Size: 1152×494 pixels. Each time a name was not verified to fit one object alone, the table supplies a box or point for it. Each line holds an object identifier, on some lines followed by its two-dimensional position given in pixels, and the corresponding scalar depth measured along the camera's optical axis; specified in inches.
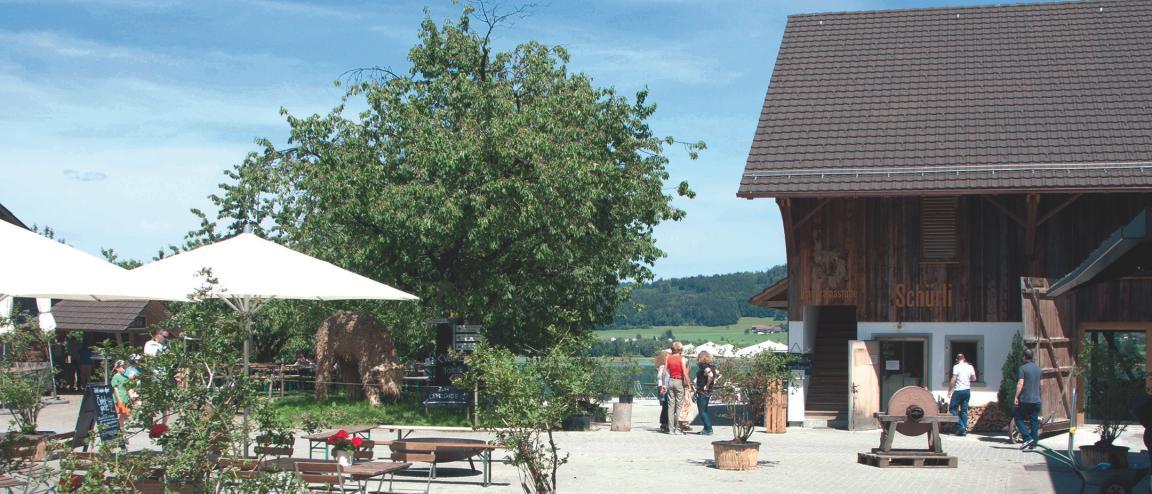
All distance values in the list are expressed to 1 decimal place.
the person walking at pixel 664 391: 923.1
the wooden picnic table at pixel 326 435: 586.2
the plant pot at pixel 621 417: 924.2
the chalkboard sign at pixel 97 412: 600.1
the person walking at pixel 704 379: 892.6
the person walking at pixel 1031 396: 773.9
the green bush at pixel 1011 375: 869.8
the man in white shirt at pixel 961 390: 872.9
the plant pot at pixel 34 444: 457.1
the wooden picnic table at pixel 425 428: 860.5
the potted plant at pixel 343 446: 476.7
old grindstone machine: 663.1
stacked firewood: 924.0
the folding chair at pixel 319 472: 470.6
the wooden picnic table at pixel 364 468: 475.8
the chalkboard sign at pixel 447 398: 943.7
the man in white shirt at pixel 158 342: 669.3
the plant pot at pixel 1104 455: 605.9
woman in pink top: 888.9
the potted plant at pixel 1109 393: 618.2
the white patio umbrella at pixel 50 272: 451.8
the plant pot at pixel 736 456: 645.9
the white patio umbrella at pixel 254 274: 571.8
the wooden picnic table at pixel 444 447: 571.5
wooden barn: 918.4
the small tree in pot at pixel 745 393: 647.1
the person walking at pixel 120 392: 703.4
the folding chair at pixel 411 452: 568.7
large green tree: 973.2
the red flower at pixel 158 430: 380.0
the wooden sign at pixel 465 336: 1004.6
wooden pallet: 664.4
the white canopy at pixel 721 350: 733.9
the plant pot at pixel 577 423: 925.2
